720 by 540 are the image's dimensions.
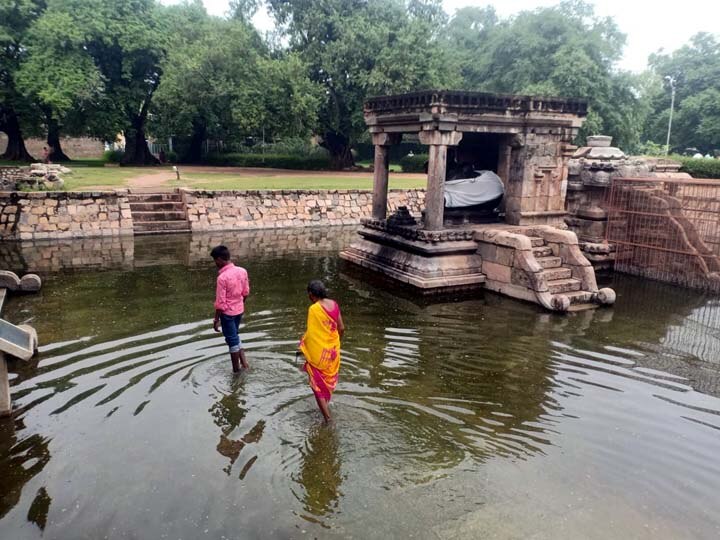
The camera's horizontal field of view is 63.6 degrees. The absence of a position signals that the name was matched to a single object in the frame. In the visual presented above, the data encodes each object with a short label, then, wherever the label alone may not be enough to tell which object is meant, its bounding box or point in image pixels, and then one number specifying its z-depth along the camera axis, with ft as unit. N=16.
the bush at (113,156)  123.54
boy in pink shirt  22.40
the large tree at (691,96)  130.62
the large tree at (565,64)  106.93
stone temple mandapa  37.14
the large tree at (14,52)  91.97
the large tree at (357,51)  95.45
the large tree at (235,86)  89.15
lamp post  121.67
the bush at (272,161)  112.78
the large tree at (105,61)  88.02
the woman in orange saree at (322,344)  18.86
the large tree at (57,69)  87.10
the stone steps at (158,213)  60.59
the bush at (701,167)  97.54
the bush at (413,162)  119.65
